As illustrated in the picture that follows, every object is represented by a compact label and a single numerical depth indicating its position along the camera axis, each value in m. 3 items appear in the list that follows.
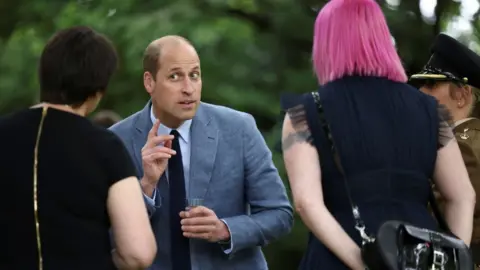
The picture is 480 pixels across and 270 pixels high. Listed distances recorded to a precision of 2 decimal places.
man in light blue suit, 9.02
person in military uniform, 9.09
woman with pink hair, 7.45
